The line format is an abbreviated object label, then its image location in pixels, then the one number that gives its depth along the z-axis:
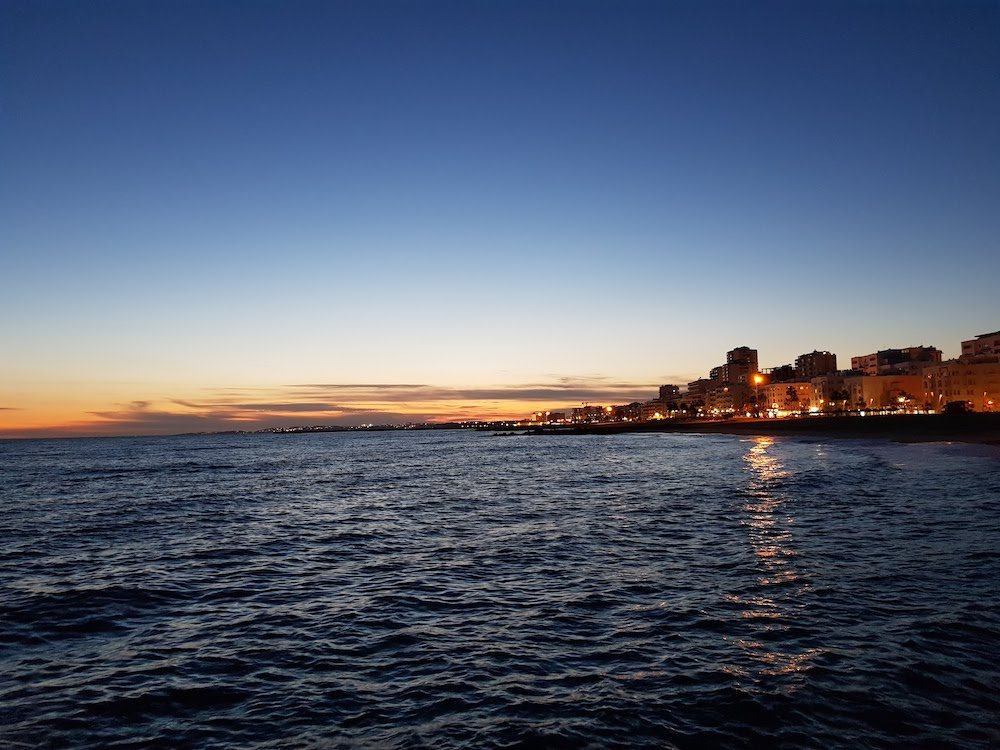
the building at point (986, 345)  188.00
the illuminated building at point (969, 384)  166.75
